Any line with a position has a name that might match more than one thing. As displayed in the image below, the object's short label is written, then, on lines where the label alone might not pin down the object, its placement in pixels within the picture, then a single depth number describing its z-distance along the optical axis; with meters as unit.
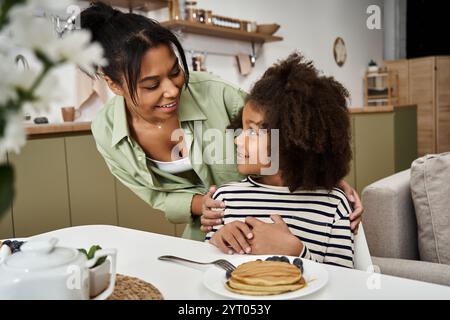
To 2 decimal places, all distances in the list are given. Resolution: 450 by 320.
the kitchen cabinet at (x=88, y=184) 2.75
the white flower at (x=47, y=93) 0.34
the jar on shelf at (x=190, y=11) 3.88
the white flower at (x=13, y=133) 0.34
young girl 1.19
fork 0.86
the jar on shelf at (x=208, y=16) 4.05
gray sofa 1.50
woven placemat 0.75
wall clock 6.12
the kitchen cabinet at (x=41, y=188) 2.52
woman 1.41
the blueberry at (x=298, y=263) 0.83
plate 0.73
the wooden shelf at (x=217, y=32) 3.73
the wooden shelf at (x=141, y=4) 3.39
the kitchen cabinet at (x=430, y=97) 6.59
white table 0.76
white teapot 0.60
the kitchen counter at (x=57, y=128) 2.54
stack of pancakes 0.73
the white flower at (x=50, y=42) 0.34
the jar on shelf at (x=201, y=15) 4.00
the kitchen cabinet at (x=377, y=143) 4.24
